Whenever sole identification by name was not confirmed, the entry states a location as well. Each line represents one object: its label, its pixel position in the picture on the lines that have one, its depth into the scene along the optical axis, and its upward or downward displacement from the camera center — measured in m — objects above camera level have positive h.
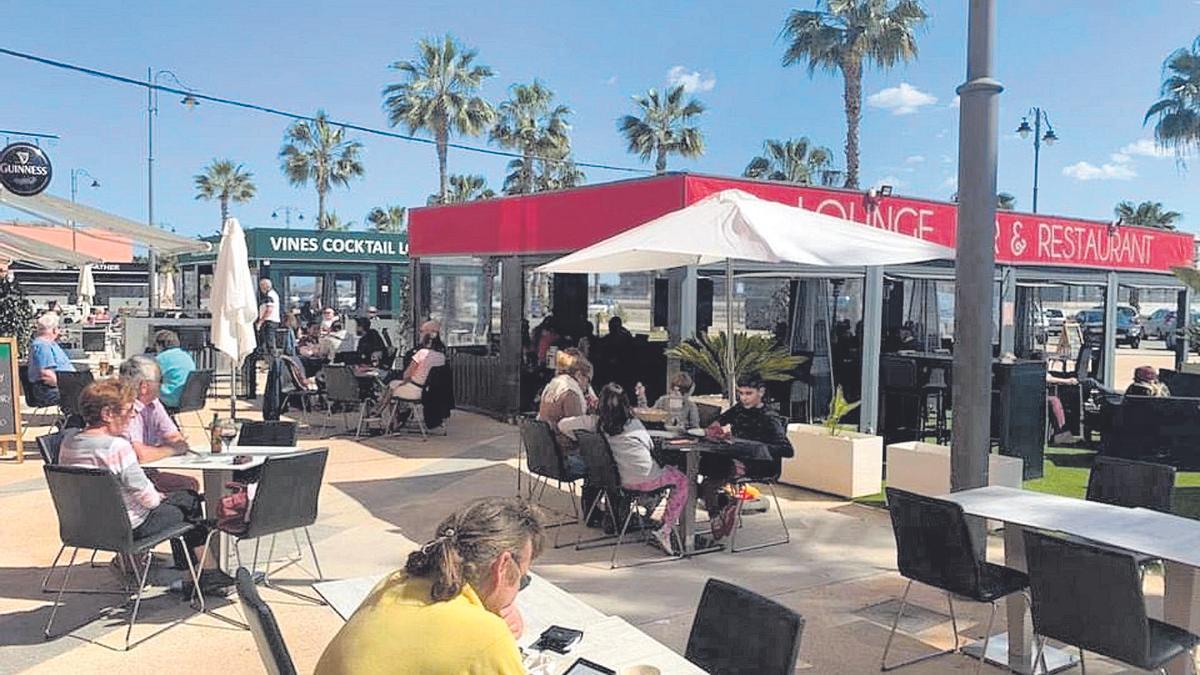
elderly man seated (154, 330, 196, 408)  8.37 -0.68
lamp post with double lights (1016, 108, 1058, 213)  28.84 +5.80
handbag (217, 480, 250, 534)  4.66 -1.09
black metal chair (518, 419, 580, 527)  6.07 -0.96
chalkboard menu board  8.46 -0.96
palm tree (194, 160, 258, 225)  48.31 +6.00
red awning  8.95 +1.05
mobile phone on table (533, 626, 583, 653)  2.49 -0.90
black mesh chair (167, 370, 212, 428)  8.54 -0.87
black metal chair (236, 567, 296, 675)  2.43 -0.88
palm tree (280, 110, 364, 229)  40.88 +6.25
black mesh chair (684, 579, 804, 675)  2.42 -0.89
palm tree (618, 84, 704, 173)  31.94 +6.23
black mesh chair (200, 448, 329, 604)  4.54 -0.98
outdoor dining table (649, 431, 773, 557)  5.62 -0.87
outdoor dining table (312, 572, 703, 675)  2.42 -0.92
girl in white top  5.60 -0.85
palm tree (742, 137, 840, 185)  38.12 +6.19
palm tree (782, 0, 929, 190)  23.59 +6.97
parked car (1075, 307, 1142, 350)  27.64 -0.23
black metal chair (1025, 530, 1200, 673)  3.21 -1.02
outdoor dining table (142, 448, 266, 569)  4.76 -0.89
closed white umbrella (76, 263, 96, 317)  22.05 +0.27
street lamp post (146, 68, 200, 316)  14.65 +3.02
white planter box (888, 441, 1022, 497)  6.62 -1.12
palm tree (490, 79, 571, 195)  32.16 +6.23
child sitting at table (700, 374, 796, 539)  6.01 -0.97
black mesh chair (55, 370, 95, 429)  8.32 -0.81
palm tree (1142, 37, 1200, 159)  29.39 +6.91
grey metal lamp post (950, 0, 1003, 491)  5.02 +0.31
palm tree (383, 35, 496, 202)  29.53 +6.68
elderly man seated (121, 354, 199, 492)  5.32 -0.78
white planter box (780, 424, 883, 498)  7.32 -1.20
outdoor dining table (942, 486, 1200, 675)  3.55 -0.85
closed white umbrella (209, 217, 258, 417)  8.41 -0.05
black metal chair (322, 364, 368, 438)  9.87 -0.91
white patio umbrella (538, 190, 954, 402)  5.92 +0.48
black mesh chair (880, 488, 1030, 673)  3.85 -1.02
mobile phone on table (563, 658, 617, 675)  2.31 -0.90
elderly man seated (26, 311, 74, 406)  9.04 -0.66
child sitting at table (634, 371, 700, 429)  6.74 -0.70
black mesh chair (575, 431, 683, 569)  5.59 -1.03
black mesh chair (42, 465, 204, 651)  4.18 -0.99
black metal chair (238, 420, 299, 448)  5.73 -0.82
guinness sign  11.60 +1.57
